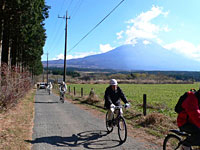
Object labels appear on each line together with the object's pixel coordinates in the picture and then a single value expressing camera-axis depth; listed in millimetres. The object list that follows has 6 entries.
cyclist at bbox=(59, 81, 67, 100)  18406
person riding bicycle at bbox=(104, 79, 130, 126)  6766
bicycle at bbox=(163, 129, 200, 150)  4304
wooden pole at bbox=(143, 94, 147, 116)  10062
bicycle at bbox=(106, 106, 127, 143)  6179
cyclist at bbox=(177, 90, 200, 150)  3760
